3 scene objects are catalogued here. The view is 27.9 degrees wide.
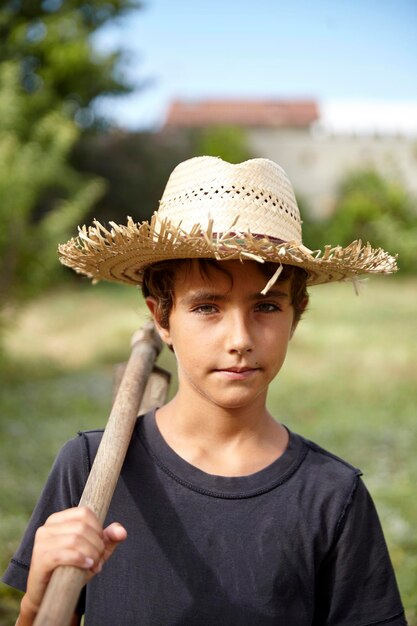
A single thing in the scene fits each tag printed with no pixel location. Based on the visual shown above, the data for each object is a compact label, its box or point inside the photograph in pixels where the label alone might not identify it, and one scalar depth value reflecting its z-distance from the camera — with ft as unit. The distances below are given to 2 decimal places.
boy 5.16
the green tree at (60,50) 51.47
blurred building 67.41
